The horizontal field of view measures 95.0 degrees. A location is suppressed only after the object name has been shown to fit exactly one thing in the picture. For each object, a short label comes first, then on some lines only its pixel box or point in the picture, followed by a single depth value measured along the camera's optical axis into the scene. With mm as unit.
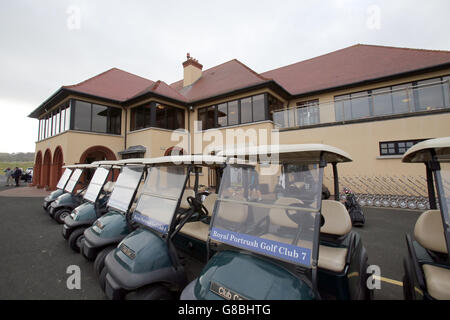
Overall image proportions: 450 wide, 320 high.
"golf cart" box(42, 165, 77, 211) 7121
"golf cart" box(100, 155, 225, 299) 2025
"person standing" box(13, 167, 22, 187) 17922
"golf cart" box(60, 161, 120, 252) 3975
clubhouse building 9203
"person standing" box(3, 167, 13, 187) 18297
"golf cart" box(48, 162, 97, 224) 6031
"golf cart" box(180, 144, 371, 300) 1563
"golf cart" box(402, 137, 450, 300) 1558
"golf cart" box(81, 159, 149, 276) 2912
